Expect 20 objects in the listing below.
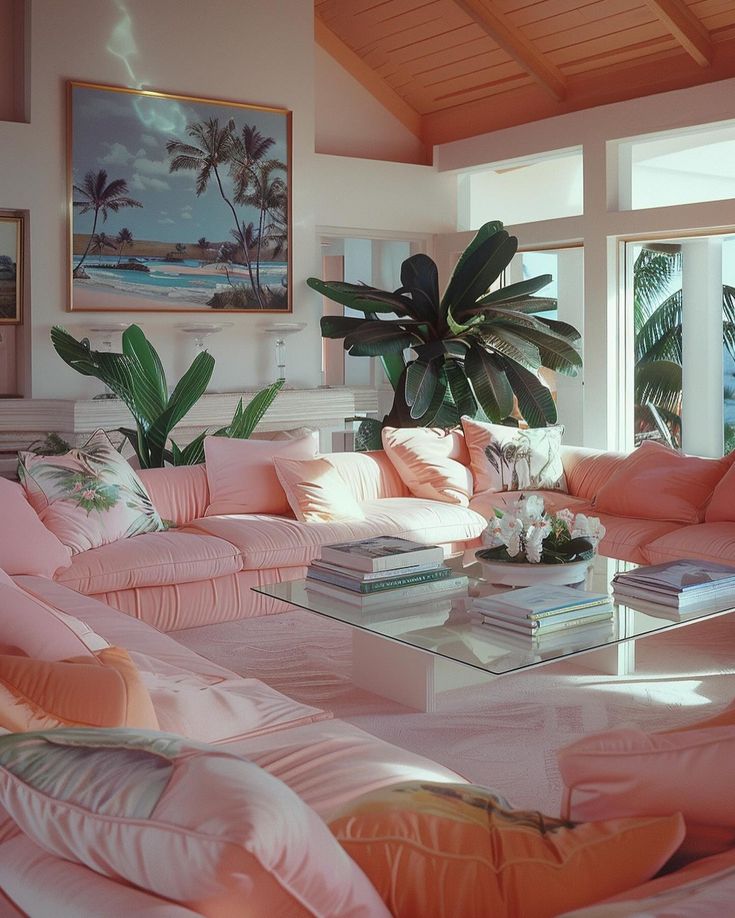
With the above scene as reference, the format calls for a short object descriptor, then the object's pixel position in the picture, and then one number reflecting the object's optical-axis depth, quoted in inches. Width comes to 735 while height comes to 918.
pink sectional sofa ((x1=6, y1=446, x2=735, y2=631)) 174.2
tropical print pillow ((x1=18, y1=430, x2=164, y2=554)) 173.5
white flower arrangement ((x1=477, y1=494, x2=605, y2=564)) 143.1
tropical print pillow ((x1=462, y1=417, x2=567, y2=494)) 225.0
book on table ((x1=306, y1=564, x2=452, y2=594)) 139.4
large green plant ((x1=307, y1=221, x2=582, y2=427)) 252.4
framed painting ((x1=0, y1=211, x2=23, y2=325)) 252.1
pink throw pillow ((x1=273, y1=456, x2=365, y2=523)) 198.5
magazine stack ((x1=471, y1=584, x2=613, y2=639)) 121.7
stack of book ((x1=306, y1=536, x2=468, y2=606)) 139.6
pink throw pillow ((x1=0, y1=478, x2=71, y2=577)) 157.9
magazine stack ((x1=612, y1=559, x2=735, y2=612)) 135.6
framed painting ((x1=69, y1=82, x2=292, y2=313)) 257.1
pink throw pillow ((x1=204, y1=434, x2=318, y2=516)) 203.5
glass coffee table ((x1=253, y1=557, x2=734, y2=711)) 117.4
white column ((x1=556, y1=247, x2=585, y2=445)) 281.4
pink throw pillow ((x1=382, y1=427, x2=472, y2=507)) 222.8
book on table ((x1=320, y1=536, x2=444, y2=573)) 141.3
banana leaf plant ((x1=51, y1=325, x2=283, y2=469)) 229.8
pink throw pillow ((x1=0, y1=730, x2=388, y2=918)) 39.6
